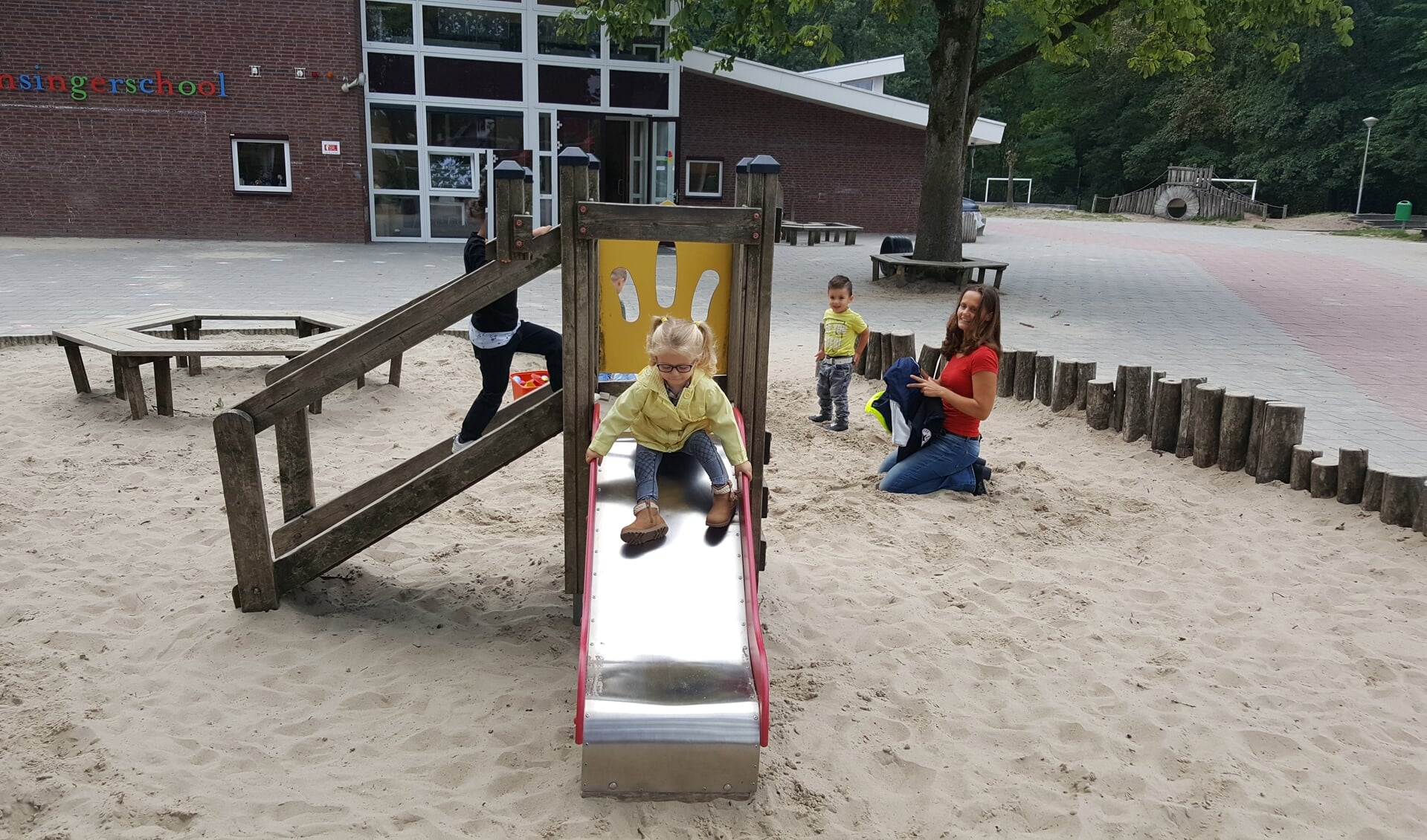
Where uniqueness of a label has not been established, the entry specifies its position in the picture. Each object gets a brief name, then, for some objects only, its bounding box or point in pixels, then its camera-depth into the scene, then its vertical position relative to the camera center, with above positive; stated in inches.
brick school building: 794.8 +73.0
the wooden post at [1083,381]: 304.5 -46.2
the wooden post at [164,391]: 282.8 -52.5
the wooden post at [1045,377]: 318.0 -47.5
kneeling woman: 229.8 -39.9
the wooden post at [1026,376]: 322.7 -48.1
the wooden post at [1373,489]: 214.8 -53.6
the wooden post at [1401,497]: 205.5 -52.8
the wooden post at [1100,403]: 289.9 -50.1
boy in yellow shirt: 286.7 -36.2
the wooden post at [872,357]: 354.9 -48.1
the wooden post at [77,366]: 291.4 -48.1
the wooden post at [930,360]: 329.4 -44.8
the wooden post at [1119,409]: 283.9 -50.9
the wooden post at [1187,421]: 261.1 -49.1
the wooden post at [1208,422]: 252.1 -47.8
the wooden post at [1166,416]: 265.3 -49.0
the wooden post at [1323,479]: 226.4 -54.5
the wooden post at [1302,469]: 232.7 -53.7
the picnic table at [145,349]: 278.5 -41.6
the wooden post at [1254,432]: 241.8 -47.6
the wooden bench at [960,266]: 586.6 -27.2
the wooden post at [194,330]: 355.7 -45.0
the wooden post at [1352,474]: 219.0 -51.5
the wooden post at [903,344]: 331.8 -40.5
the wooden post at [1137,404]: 275.9 -47.8
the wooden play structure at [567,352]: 155.6 -22.9
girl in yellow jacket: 151.9 -30.4
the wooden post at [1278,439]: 236.4 -48.2
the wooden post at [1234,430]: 246.4 -48.4
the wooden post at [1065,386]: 307.4 -48.3
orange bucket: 293.0 -49.3
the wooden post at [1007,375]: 328.2 -49.1
